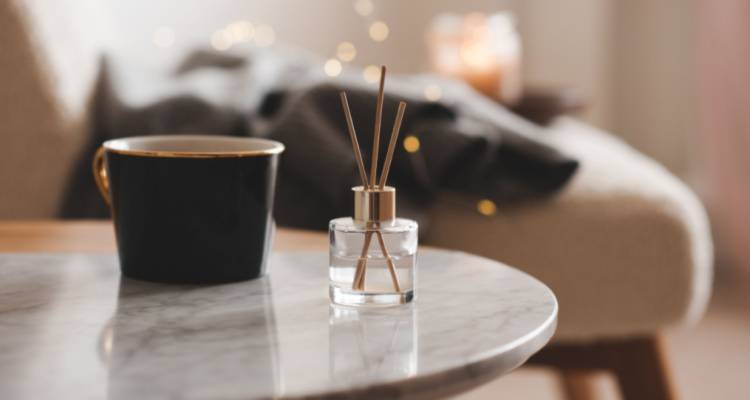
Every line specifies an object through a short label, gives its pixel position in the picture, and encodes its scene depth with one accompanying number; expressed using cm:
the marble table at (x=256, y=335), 75
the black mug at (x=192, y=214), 94
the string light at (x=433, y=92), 171
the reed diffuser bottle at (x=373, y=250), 89
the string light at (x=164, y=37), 305
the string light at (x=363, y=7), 347
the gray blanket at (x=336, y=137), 160
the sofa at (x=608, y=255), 153
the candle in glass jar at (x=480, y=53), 254
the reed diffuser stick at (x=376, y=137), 89
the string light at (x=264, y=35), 326
